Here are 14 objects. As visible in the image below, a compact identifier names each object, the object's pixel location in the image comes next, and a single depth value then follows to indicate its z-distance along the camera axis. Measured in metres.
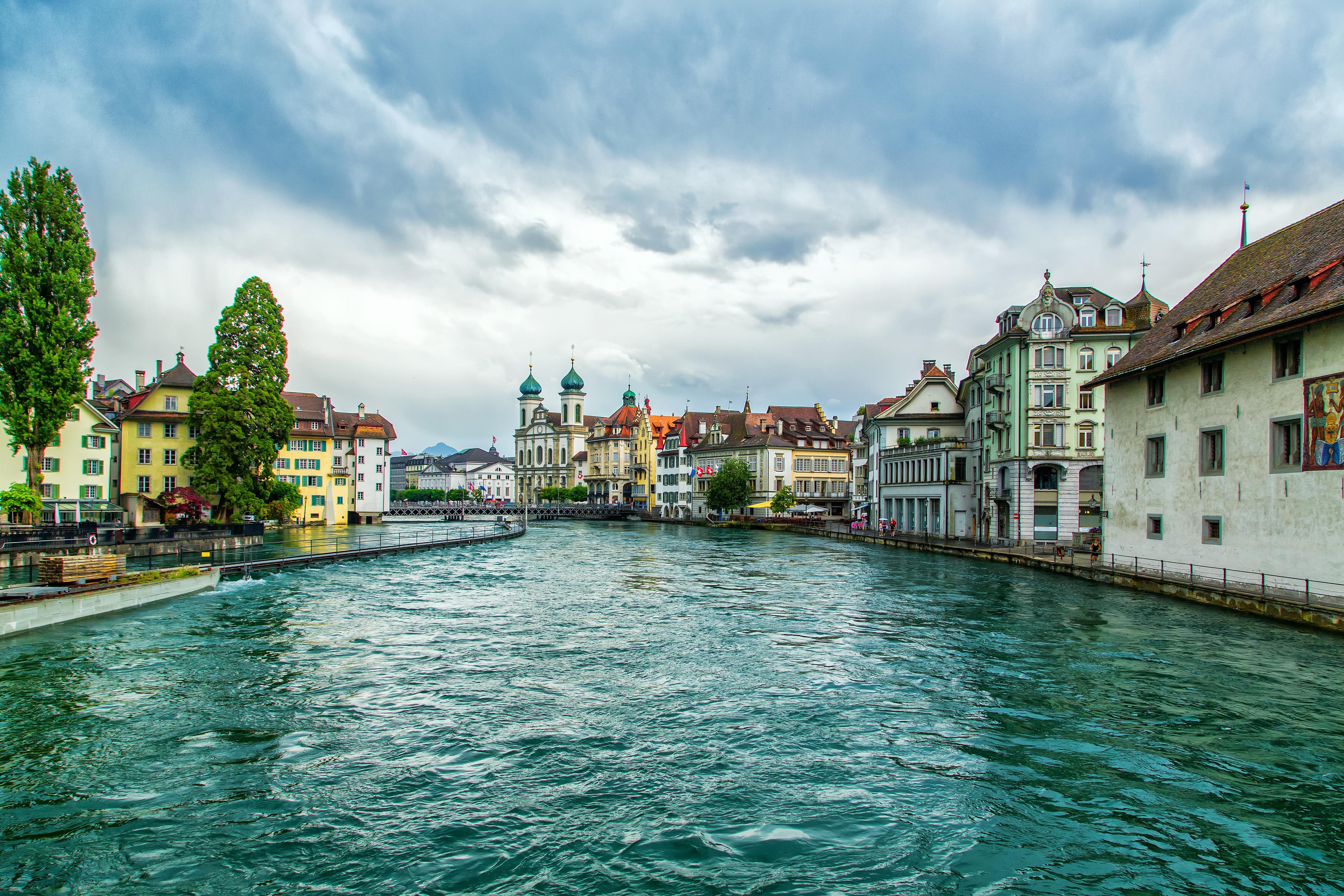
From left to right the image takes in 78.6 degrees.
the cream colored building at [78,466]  51.84
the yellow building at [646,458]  148.00
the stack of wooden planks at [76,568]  25.75
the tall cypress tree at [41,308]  43.78
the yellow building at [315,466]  86.81
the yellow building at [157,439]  70.38
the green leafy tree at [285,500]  74.31
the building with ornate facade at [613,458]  163.75
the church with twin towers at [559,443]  185.88
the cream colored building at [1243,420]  24.92
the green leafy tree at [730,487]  101.06
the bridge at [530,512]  130.62
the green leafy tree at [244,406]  57.47
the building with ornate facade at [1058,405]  51.16
